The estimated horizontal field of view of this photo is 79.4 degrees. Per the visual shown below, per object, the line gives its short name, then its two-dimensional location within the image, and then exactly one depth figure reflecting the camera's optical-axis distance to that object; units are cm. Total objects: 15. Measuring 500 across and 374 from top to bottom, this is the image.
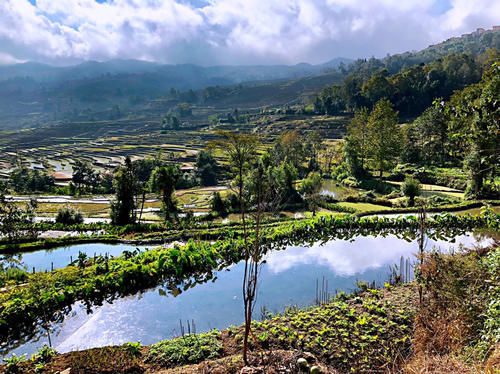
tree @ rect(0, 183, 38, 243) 1847
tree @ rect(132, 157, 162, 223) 4884
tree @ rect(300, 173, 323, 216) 2636
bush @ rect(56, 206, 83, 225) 2361
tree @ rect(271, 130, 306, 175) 4934
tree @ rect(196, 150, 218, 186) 4997
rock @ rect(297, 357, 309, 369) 591
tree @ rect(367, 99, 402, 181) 3750
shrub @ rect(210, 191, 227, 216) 2662
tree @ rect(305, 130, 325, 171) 5211
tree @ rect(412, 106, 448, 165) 4121
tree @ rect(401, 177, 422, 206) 2488
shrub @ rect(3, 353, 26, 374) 686
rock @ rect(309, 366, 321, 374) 577
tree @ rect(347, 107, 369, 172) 4416
